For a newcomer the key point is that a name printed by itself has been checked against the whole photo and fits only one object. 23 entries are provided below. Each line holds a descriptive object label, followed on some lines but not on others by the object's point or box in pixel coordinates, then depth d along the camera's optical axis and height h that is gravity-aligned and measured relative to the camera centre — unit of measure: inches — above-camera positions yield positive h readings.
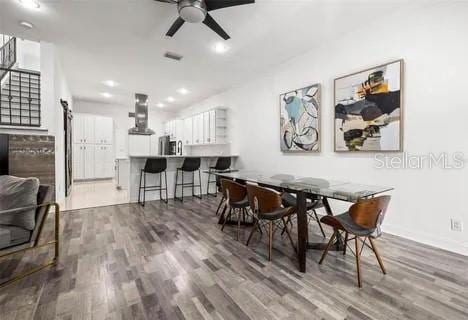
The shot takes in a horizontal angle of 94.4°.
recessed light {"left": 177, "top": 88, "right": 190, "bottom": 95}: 251.9 +78.6
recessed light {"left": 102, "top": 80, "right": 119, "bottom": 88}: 221.1 +77.2
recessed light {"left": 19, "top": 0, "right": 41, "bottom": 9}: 103.5 +74.3
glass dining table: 71.6 -12.0
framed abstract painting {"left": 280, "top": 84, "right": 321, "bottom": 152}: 146.0 +26.8
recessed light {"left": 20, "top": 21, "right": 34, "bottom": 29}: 120.8 +74.8
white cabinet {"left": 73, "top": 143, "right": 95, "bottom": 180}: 286.0 -6.3
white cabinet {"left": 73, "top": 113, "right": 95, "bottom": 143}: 286.2 +38.0
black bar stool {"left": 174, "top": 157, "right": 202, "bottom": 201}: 188.4 -8.4
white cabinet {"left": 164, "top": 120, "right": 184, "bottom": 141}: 318.3 +42.1
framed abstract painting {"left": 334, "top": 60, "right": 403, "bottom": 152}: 108.6 +25.8
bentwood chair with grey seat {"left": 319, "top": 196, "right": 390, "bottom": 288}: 69.4 -21.0
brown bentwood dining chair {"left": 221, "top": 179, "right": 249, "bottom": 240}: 106.3 -19.0
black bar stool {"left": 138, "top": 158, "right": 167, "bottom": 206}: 171.5 -10.9
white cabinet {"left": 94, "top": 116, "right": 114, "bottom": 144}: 299.7 +37.1
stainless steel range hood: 262.2 +49.0
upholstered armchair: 70.2 -20.6
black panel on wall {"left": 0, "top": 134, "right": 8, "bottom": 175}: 130.0 +1.4
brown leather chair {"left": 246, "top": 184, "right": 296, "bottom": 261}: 85.0 -19.9
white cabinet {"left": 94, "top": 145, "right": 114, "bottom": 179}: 300.5 -7.8
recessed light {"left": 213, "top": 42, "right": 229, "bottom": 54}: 144.4 +75.1
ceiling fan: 89.6 +63.1
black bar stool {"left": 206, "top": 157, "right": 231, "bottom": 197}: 208.1 -9.0
